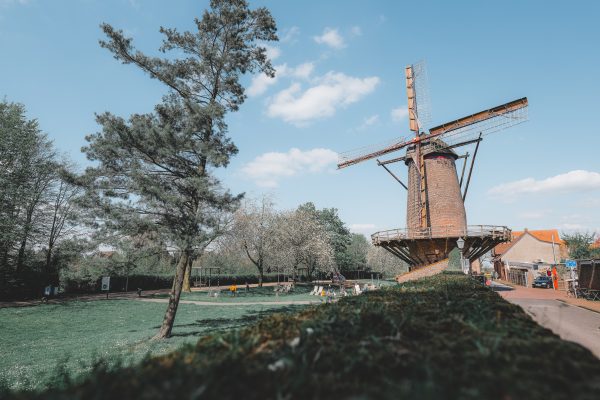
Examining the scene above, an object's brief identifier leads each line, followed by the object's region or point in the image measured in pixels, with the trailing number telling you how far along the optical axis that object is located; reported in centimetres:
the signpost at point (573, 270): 2481
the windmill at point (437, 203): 2441
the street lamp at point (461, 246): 2010
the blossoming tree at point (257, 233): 4184
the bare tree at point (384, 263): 7769
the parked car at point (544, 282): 3450
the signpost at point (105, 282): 3232
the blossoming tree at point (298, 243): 4372
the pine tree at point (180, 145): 1257
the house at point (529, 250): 5712
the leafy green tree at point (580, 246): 3747
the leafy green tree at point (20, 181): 2553
